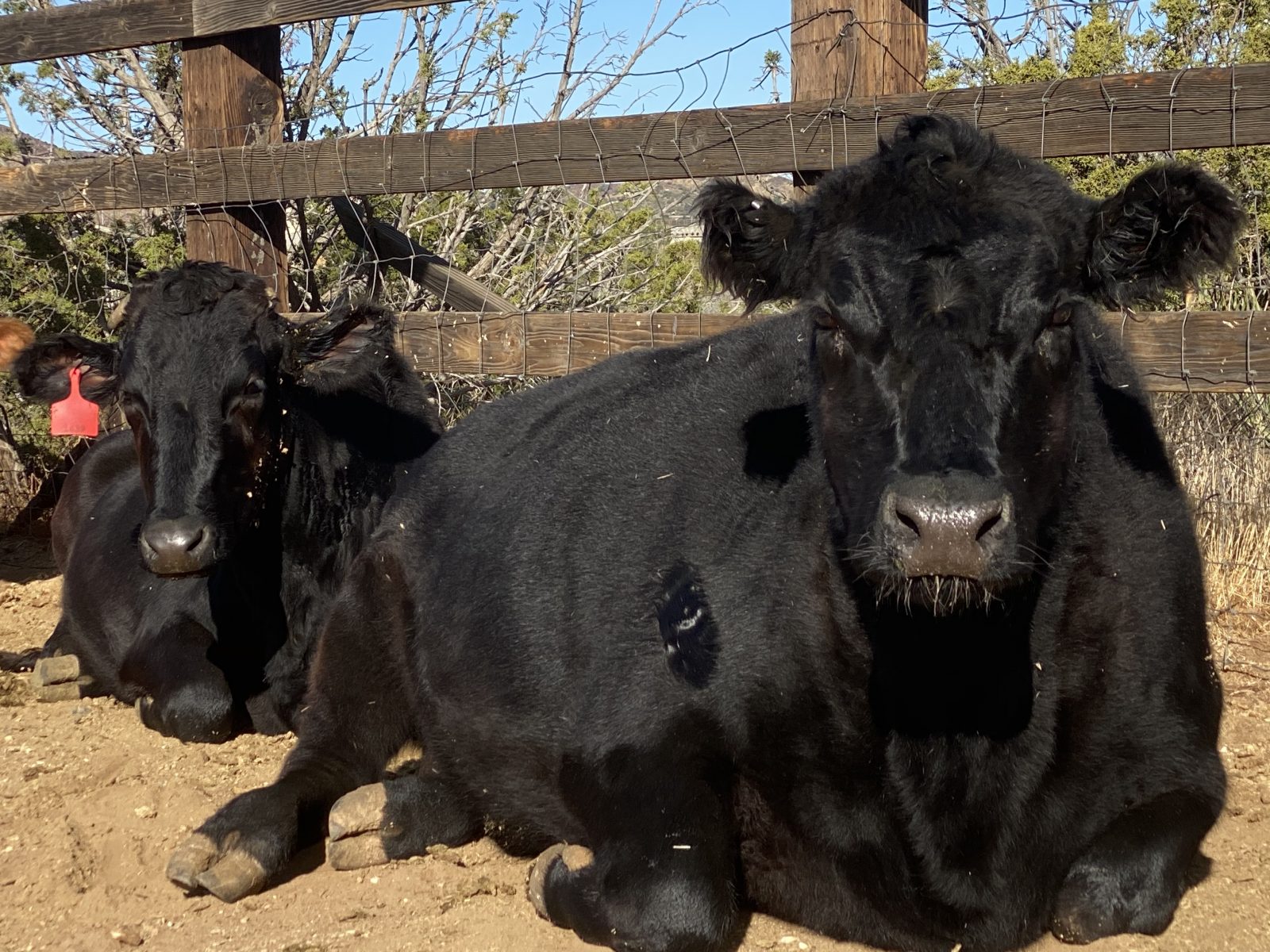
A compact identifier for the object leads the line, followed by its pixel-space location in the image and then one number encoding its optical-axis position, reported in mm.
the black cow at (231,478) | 5219
